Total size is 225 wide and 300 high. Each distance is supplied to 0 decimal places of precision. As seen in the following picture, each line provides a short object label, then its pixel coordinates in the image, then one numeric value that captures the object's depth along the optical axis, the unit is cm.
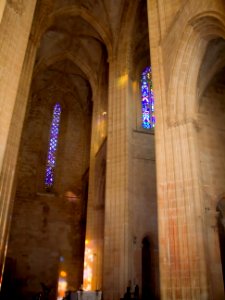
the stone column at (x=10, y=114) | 924
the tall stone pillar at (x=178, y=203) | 825
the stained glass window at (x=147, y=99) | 1716
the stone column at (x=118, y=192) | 1295
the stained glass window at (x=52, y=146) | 2280
